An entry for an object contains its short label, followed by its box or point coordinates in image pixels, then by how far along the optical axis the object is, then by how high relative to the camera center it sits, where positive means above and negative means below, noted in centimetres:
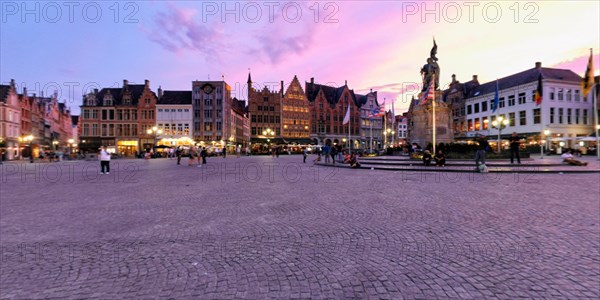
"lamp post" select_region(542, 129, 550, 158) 4351 +170
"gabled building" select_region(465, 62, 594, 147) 4534 +635
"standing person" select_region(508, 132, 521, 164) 1936 +17
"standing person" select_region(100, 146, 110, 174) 1820 -42
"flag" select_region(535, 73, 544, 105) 3210 +588
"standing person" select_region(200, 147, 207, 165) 2774 -33
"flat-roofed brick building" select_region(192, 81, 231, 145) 6812 +889
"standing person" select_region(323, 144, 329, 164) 2671 -14
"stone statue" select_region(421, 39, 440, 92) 2586 +713
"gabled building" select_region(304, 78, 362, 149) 8219 +1050
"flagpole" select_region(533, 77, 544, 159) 4465 +470
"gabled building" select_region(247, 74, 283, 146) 7812 +1005
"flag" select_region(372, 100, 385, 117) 3794 +492
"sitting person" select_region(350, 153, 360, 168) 2062 -96
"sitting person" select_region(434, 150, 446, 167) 1822 -73
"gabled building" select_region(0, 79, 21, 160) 5164 +620
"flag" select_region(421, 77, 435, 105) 2120 +400
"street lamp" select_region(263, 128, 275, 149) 7588 +395
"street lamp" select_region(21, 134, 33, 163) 5022 +255
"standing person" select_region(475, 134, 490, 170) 1509 -21
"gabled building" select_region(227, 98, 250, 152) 7444 +707
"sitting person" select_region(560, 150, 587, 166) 1845 -96
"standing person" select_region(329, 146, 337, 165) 2532 -19
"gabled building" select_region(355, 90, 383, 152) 8866 +762
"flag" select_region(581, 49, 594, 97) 2548 +598
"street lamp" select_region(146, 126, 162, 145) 6029 +407
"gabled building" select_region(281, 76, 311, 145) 7869 +950
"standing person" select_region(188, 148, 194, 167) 2551 -60
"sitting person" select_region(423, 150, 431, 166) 1862 -73
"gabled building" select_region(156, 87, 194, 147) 6694 +794
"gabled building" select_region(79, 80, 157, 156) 6495 +701
